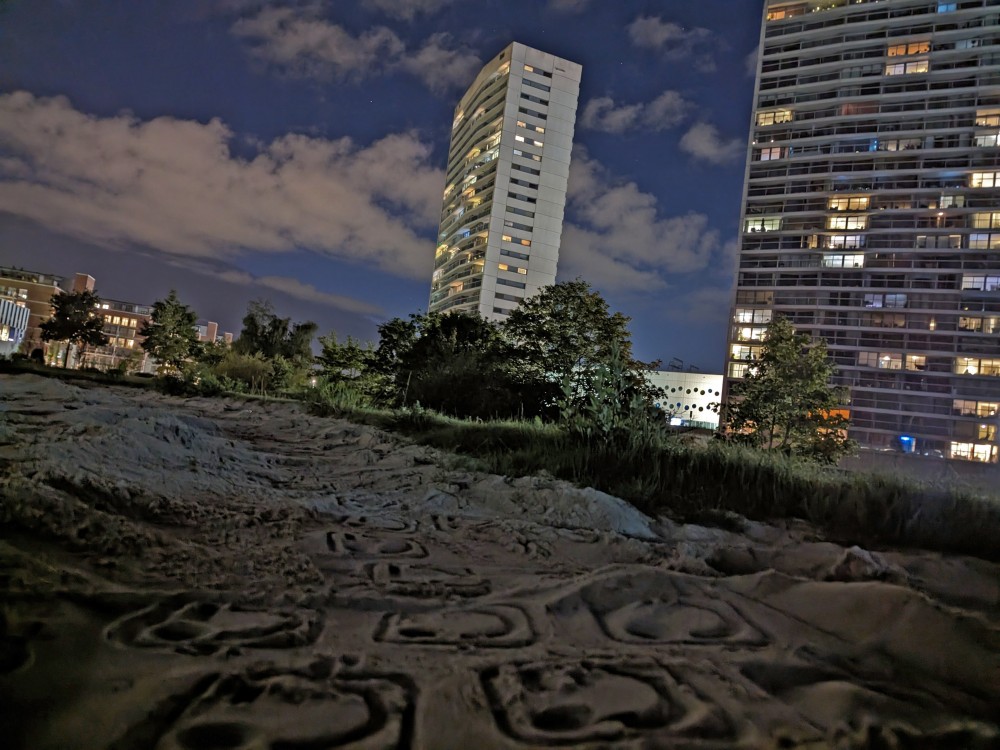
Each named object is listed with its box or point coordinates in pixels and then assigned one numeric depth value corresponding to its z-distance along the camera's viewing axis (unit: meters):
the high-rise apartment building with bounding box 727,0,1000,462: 54.34
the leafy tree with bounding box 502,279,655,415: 15.79
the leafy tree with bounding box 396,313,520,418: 13.41
